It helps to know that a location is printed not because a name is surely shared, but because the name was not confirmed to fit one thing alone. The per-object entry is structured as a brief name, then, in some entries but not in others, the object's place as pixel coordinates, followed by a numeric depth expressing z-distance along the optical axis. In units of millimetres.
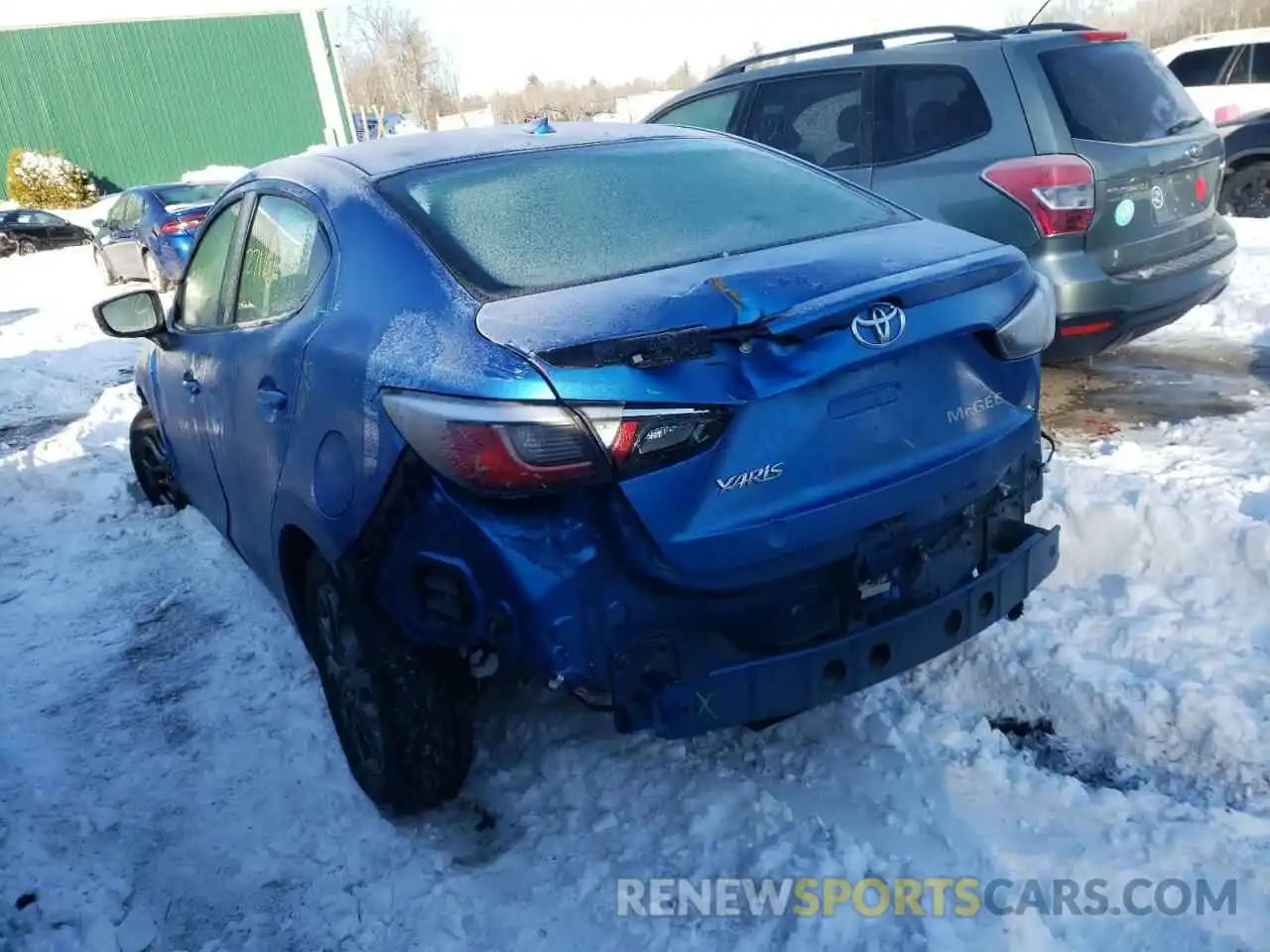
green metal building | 26219
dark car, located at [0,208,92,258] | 19788
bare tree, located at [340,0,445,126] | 42688
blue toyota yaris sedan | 2094
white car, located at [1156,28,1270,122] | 10898
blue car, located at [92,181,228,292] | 12789
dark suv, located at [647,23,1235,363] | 4660
